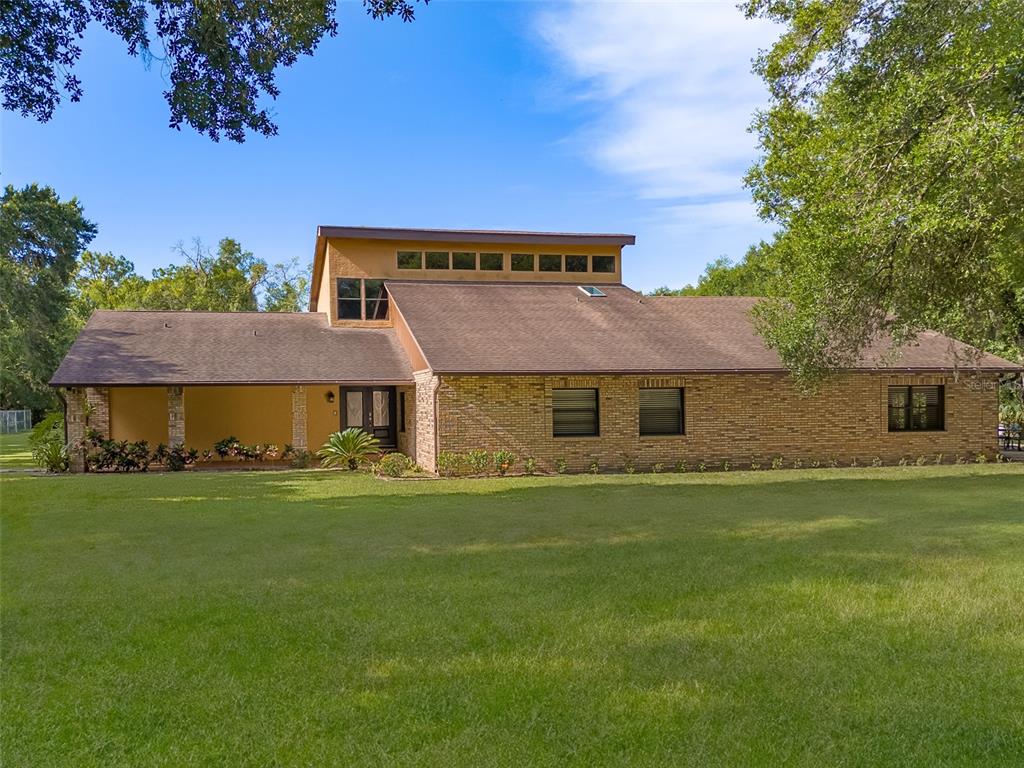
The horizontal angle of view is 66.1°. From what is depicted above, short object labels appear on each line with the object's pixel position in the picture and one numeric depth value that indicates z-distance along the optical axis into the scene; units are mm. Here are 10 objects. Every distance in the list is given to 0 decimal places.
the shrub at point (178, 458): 20766
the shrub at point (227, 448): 22672
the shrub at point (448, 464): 18688
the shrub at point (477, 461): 18844
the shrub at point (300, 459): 21328
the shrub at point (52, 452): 20172
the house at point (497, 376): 19688
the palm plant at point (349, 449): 20953
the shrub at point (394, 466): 18922
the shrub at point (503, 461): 19031
